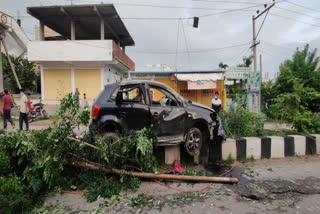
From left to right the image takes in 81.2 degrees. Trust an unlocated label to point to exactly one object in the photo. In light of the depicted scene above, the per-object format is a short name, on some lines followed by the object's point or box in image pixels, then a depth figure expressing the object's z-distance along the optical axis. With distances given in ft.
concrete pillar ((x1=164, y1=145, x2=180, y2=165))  14.76
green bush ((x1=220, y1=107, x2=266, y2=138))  18.81
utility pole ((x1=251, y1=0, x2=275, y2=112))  45.32
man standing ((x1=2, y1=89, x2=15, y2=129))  27.20
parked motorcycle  38.42
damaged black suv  14.28
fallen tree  10.58
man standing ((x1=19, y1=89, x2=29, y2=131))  26.27
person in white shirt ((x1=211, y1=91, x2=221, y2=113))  29.72
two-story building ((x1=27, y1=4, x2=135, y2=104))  56.75
